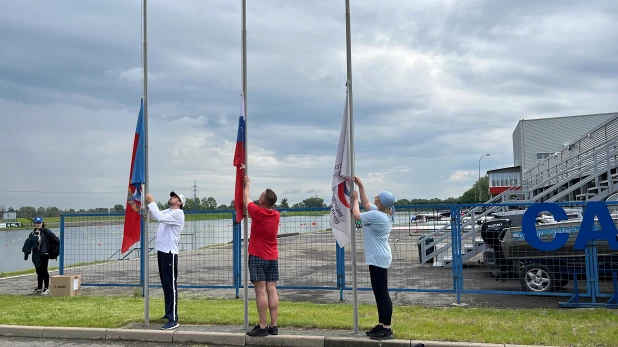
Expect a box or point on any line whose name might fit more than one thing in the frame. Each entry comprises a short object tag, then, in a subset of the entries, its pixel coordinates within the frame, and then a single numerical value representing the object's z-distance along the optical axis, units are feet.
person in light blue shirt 23.02
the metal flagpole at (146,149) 27.27
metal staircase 45.47
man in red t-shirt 23.63
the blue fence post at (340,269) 35.63
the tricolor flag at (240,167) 25.66
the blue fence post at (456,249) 33.42
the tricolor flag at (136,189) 27.86
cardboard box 38.04
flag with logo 24.91
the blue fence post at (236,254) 37.86
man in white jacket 26.48
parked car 32.63
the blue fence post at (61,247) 42.34
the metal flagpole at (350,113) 24.49
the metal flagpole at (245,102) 25.67
